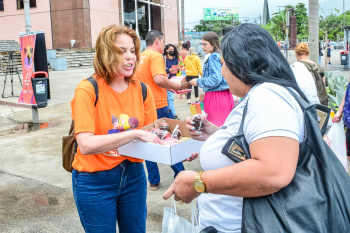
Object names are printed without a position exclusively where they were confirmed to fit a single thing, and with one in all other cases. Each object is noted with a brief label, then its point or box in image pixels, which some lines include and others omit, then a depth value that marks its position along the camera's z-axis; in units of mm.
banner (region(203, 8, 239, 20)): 107750
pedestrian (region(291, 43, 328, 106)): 5004
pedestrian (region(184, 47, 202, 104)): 12078
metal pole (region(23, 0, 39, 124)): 9539
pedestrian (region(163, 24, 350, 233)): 1337
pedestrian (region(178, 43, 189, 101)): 14711
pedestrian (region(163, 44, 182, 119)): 11619
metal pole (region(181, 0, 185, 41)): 39375
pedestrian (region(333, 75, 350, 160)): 4723
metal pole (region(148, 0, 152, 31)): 34375
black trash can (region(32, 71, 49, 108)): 9273
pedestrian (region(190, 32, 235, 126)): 5285
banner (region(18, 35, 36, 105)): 9176
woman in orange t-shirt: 2203
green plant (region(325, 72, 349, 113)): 6805
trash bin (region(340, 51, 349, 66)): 23445
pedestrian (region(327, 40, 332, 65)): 26117
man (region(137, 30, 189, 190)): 4969
